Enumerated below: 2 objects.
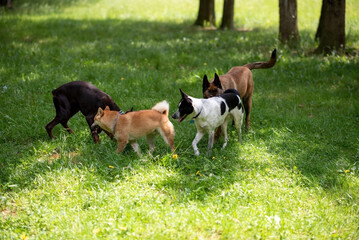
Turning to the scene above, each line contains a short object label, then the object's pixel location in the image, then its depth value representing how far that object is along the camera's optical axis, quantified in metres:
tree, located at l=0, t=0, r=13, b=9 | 21.19
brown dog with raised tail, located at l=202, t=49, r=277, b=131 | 7.16
